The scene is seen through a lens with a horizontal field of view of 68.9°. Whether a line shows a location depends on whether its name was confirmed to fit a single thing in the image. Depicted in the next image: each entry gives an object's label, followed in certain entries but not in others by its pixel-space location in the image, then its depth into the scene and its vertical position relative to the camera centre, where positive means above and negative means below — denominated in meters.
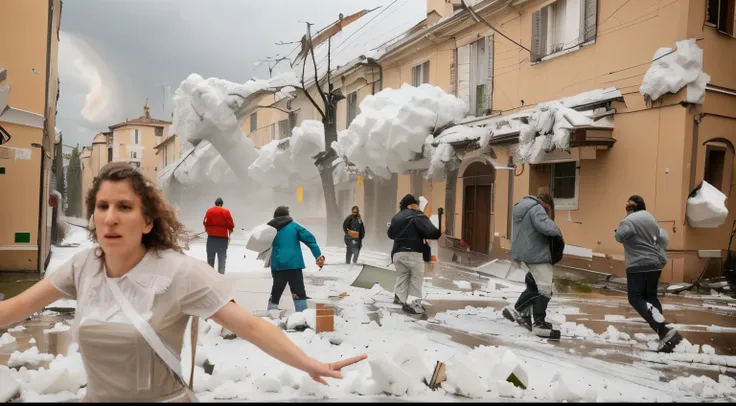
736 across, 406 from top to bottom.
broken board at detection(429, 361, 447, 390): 3.70 -1.24
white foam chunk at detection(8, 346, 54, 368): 4.08 -1.35
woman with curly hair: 1.48 -0.33
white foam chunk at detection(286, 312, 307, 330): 5.16 -1.24
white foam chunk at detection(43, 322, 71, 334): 5.15 -1.40
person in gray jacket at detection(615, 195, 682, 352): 5.05 -0.52
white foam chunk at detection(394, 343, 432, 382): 3.71 -1.14
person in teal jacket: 5.82 -0.68
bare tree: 11.30 +1.79
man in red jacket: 8.23 -0.61
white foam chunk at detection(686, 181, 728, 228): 8.07 -0.03
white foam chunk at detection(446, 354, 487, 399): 3.58 -1.21
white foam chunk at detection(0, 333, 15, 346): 4.62 -1.36
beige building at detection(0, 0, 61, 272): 8.43 +0.88
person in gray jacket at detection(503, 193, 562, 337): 5.34 -0.49
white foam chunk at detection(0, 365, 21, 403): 3.31 -1.28
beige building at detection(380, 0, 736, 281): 8.29 +1.40
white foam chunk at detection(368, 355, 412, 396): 3.57 -1.21
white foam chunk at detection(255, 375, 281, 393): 3.65 -1.32
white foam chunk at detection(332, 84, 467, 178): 11.90 +1.64
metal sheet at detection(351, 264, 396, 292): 7.35 -1.15
